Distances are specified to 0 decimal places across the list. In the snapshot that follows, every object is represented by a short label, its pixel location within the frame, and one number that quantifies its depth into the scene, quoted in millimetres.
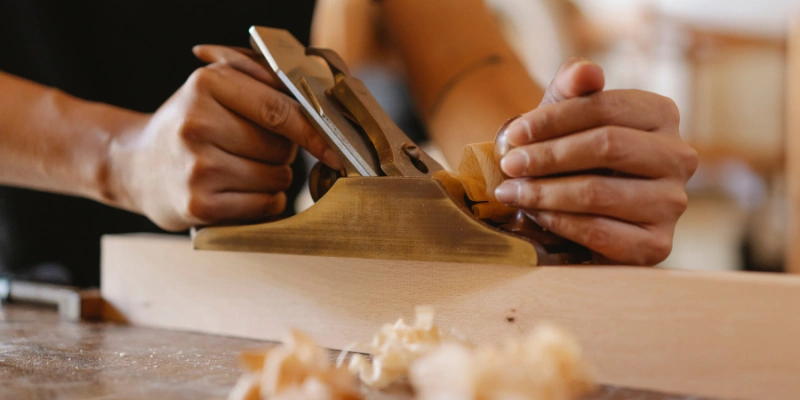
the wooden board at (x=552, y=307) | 711
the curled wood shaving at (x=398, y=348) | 713
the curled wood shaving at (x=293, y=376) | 657
